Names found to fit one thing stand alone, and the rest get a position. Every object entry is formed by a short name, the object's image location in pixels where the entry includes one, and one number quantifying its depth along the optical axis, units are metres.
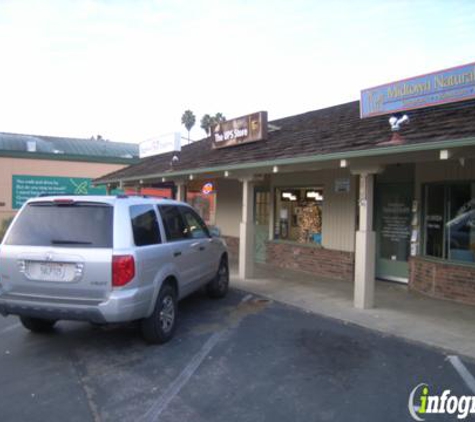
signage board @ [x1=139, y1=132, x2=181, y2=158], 16.70
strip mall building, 6.82
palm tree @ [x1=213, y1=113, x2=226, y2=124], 68.38
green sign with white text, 21.72
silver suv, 4.57
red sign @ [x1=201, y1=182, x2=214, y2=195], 14.01
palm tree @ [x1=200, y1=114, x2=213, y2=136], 69.44
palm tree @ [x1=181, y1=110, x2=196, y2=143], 80.44
